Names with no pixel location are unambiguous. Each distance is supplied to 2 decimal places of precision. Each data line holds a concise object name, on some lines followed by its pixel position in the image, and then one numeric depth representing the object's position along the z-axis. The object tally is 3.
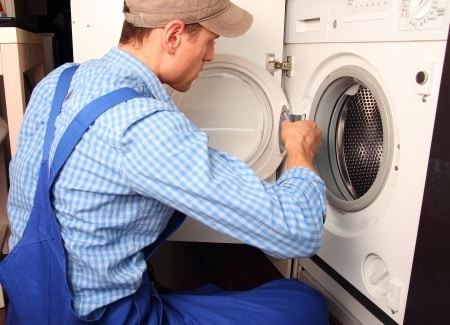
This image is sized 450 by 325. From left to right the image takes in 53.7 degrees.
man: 0.71
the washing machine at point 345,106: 0.88
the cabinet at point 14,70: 1.14
